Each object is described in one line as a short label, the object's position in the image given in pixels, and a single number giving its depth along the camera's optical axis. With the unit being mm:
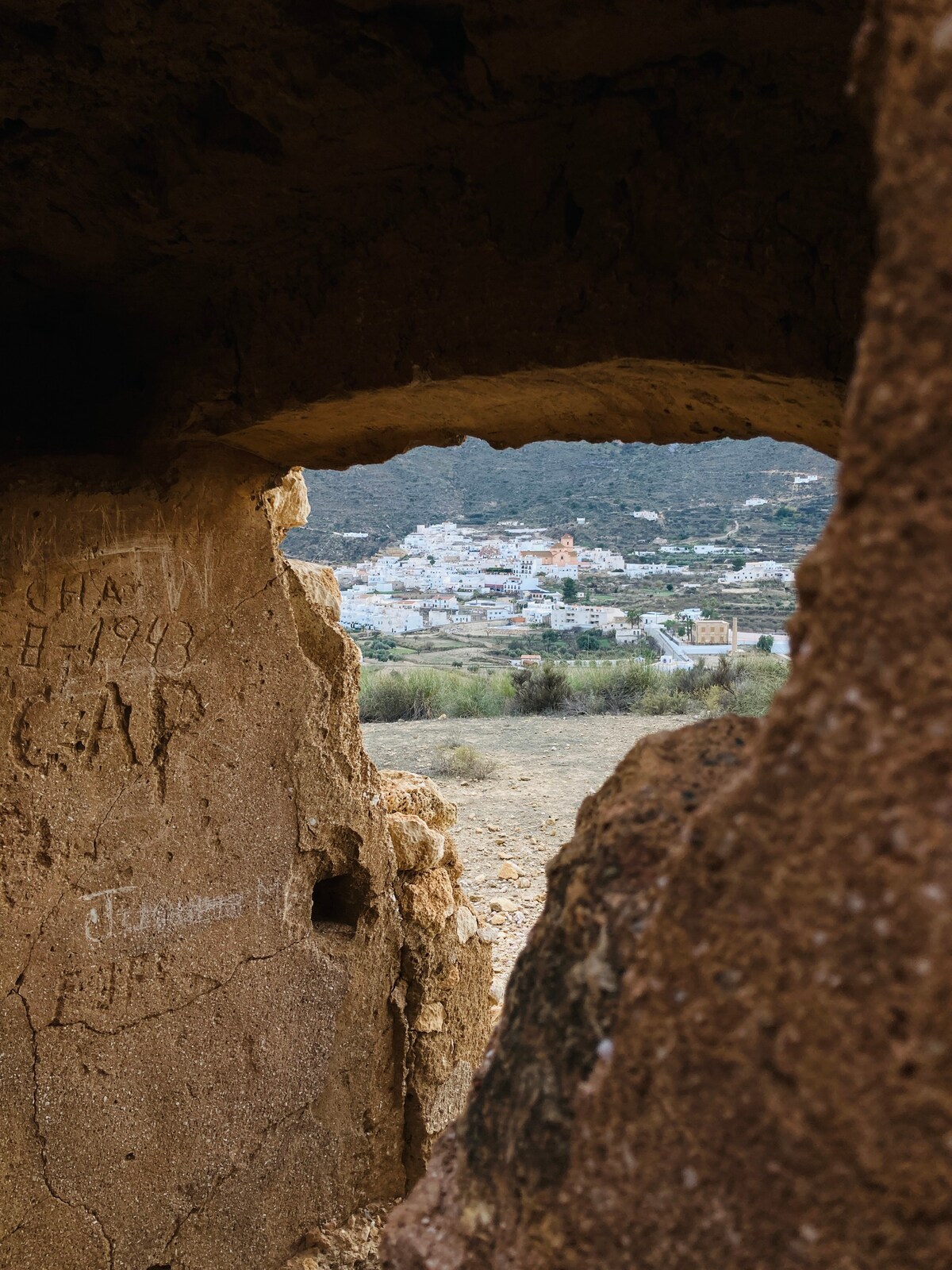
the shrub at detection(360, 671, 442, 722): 13281
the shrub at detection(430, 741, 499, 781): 9680
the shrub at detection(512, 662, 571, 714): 13438
